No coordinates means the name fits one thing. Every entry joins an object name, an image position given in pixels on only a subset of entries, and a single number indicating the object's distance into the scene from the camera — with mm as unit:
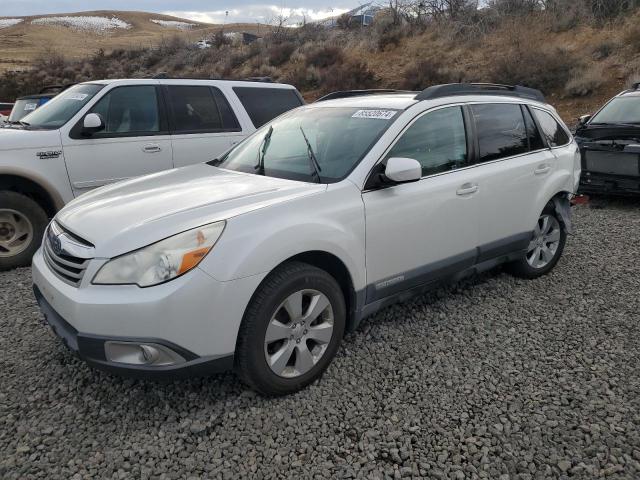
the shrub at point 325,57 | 23469
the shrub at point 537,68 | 16203
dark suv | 6973
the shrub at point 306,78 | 22422
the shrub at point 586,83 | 14977
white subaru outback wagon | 2545
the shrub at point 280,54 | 26688
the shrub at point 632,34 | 16266
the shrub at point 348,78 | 20500
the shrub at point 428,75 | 18344
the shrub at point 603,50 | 16516
